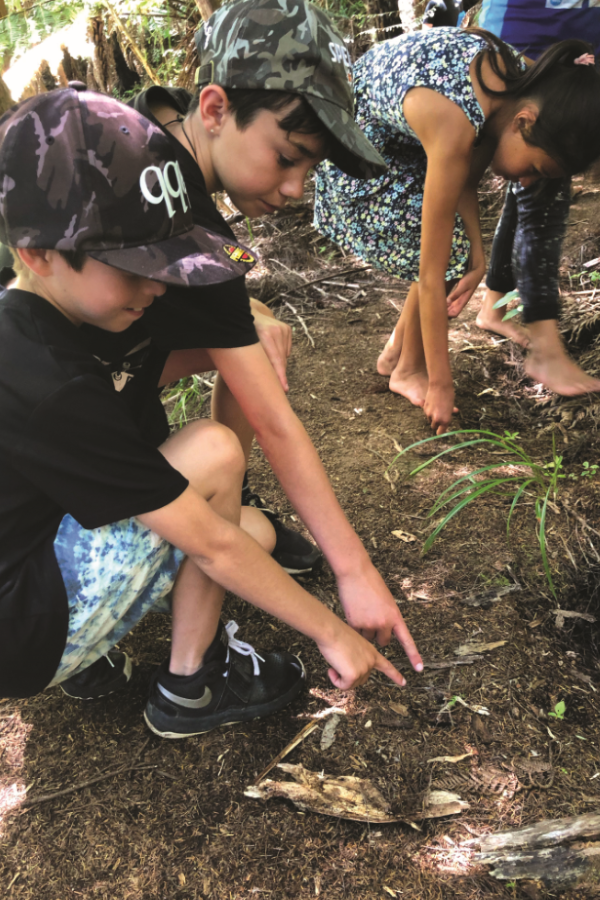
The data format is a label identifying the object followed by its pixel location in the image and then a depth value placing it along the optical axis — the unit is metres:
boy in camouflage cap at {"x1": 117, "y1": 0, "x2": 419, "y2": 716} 1.25
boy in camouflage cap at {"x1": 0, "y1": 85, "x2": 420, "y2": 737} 0.97
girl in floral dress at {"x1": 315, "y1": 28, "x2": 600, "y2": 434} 1.95
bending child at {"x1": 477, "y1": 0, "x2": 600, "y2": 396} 2.40
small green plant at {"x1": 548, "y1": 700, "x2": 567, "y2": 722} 1.43
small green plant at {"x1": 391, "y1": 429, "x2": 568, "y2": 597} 1.78
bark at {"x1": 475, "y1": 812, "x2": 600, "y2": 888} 1.14
